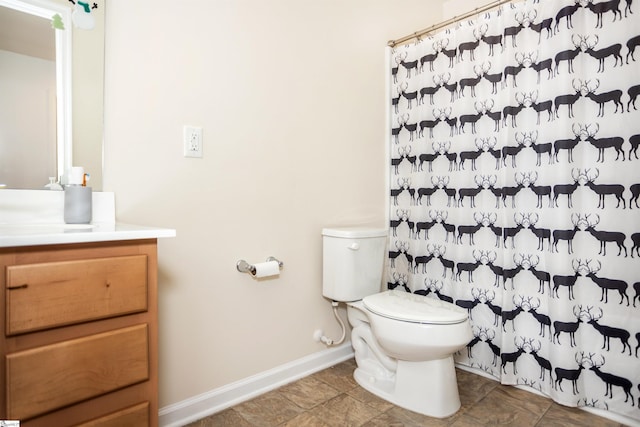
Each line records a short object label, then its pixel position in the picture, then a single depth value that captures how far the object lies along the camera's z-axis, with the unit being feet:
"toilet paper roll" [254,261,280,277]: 5.33
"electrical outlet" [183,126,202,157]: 4.80
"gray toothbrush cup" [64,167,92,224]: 3.79
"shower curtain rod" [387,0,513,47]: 5.96
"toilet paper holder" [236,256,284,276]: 5.32
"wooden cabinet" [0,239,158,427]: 2.51
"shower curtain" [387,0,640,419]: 4.84
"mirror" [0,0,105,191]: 3.74
